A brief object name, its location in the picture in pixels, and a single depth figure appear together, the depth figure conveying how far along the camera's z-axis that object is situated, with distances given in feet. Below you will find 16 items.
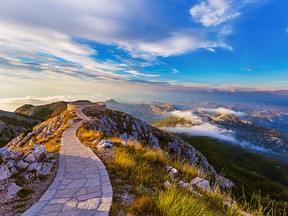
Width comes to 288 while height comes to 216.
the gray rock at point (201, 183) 26.02
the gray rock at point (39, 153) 32.53
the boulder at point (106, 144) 44.85
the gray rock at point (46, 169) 29.37
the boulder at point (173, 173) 30.65
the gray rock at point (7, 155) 29.91
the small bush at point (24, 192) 22.97
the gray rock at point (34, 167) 29.37
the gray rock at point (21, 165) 29.30
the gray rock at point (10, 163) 28.61
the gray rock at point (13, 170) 27.87
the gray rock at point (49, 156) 35.24
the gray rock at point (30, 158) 31.12
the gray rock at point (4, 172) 26.12
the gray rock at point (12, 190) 22.51
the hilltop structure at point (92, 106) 179.42
